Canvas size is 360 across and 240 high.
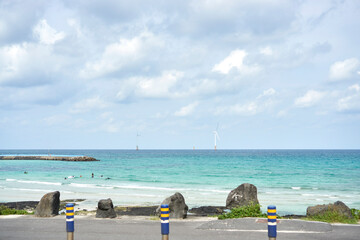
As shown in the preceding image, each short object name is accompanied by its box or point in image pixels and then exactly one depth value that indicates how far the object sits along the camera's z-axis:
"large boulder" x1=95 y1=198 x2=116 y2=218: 15.12
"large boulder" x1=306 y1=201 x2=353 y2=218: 14.10
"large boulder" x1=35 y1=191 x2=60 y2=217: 15.48
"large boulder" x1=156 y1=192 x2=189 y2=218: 14.90
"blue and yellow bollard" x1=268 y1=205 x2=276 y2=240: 8.04
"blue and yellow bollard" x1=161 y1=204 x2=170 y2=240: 8.23
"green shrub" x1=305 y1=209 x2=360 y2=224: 13.47
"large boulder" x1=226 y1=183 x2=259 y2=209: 19.50
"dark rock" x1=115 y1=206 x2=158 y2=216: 20.60
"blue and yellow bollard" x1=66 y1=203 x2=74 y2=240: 8.75
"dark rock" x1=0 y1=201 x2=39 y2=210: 23.80
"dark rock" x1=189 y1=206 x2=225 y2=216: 21.18
